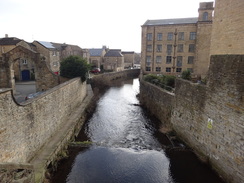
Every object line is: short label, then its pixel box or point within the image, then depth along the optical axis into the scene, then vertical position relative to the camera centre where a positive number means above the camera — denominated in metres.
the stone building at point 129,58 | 72.44 +1.89
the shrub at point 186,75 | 16.94 -1.03
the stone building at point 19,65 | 29.08 -0.44
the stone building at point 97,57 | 54.28 +1.63
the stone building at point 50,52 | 32.72 +1.75
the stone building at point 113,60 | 53.69 +0.81
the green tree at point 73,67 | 20.89 -0.49
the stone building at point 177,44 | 32.97 +3.57
